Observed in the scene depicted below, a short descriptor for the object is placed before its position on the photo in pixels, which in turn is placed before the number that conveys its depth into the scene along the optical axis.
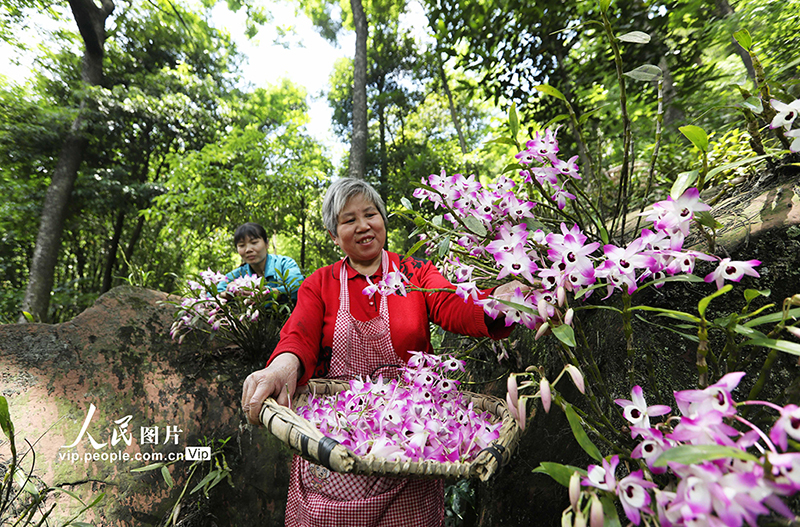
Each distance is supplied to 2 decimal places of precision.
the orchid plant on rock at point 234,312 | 2.14
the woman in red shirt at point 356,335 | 1.09
